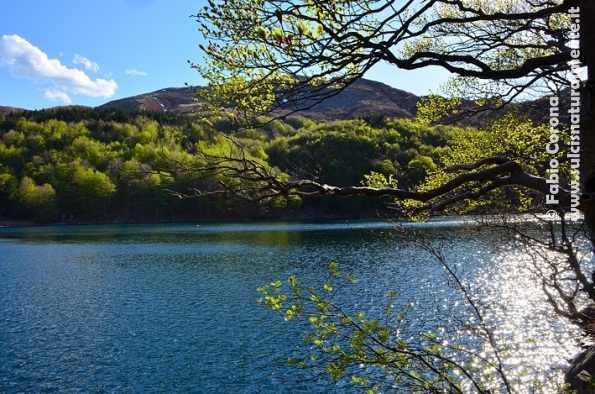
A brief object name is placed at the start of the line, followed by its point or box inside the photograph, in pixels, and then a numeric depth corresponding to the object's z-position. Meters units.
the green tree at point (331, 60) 4.06
